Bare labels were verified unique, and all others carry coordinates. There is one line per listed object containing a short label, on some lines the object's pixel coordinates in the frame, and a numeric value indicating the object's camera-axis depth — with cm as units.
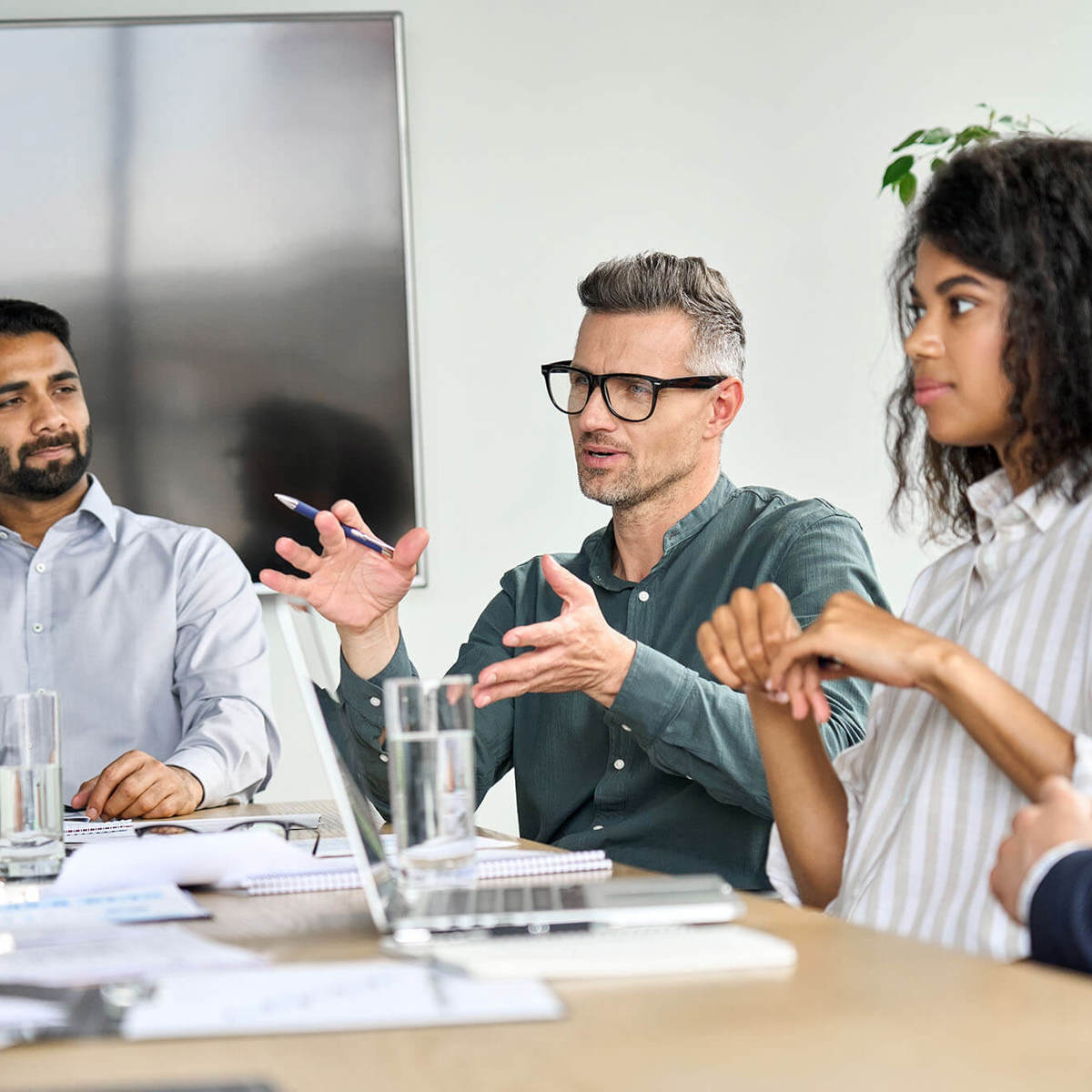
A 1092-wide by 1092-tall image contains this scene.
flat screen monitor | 300
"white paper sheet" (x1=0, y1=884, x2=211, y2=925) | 179
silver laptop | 171
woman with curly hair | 190
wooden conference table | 121
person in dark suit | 166
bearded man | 268
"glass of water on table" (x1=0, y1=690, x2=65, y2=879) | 200
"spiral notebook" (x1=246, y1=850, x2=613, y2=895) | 190
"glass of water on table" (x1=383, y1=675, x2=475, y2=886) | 180
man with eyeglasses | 217
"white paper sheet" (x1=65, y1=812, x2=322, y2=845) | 218
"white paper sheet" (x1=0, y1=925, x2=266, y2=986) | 159
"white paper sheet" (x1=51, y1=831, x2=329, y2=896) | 188
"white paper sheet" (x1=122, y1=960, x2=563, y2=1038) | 137
